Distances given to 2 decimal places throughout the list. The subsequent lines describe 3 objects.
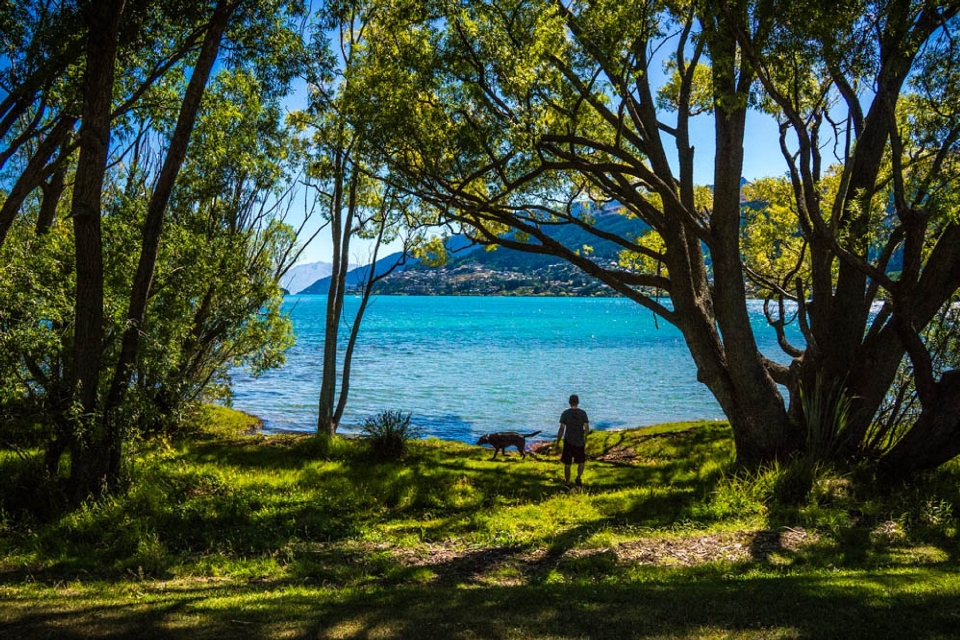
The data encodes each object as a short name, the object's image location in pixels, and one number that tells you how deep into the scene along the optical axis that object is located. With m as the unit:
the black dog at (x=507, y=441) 17.08
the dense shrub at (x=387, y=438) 15.02
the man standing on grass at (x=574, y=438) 13.58
